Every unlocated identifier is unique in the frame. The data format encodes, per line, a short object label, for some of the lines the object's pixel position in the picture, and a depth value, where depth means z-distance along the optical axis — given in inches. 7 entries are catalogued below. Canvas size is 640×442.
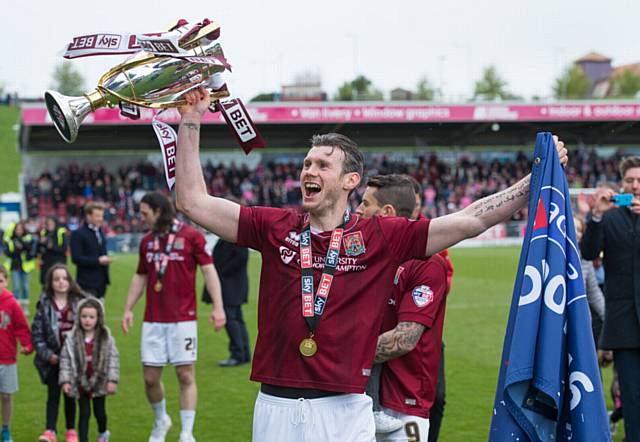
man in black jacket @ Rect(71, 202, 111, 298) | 421.1
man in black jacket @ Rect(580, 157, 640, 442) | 229.8
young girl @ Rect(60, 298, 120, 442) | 282.8
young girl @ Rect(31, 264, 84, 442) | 293.0
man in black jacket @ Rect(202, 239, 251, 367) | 440.8
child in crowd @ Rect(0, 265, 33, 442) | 291.4
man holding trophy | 143.1
